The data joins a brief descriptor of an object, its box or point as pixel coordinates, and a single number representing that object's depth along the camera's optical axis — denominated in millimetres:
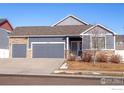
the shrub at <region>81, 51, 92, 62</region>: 10905
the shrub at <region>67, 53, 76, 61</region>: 11453
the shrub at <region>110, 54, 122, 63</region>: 10612
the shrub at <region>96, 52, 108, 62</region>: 10703
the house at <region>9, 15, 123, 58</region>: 12453
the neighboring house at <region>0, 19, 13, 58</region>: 13983
